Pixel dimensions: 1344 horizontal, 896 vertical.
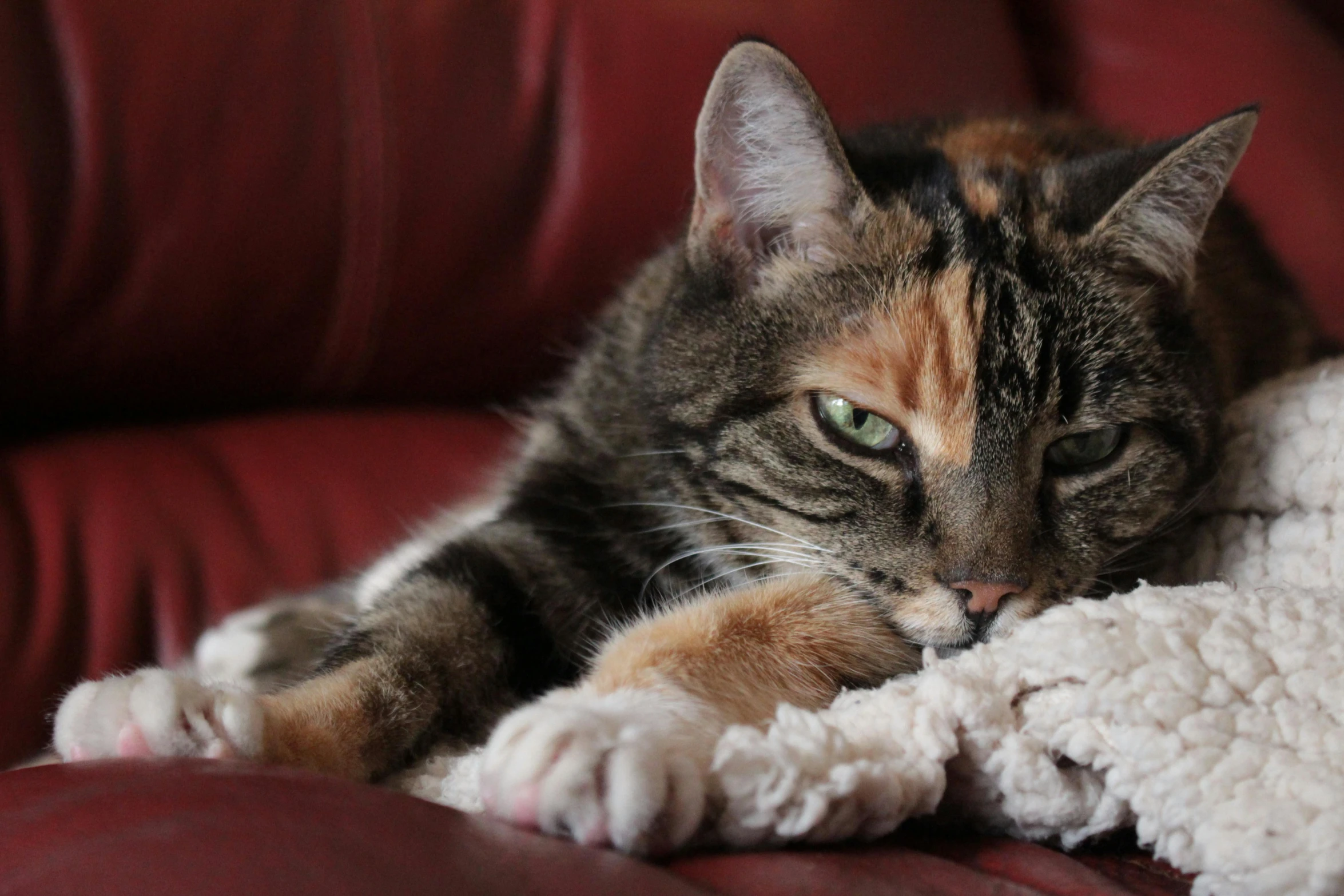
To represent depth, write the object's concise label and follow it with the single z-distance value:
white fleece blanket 0.50
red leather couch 0.63
